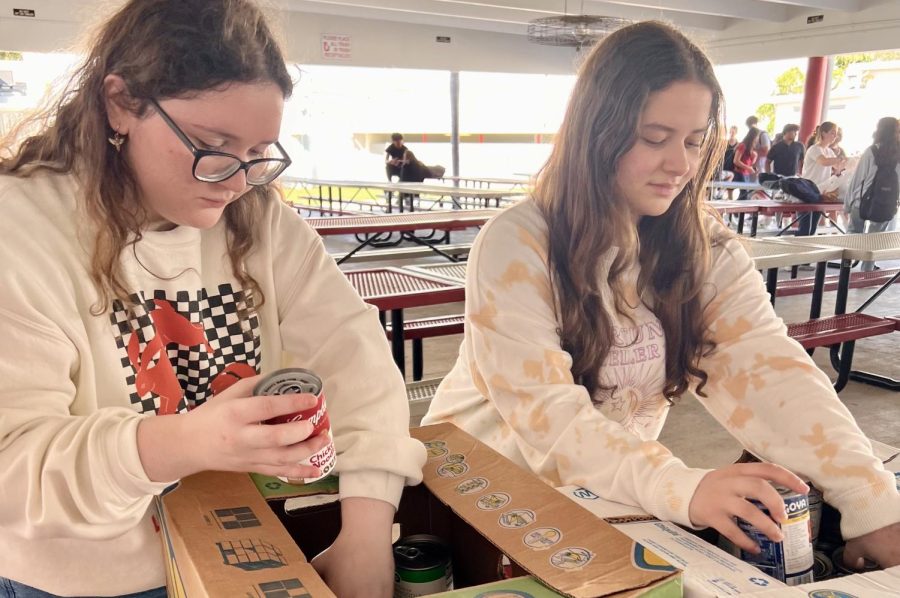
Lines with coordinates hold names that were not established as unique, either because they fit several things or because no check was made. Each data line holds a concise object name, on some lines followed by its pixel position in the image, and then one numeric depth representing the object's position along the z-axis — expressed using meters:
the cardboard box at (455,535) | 0.63
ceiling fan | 7.02
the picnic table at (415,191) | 7.20
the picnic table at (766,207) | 6.08
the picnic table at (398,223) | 4.55
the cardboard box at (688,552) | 0.70
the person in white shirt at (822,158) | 8.10
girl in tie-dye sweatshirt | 1.17
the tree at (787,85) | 14.11
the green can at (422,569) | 0.78
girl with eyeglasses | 0.70
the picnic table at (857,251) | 3.52
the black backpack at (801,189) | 6.69
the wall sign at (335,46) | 11.45
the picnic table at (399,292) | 2.78
